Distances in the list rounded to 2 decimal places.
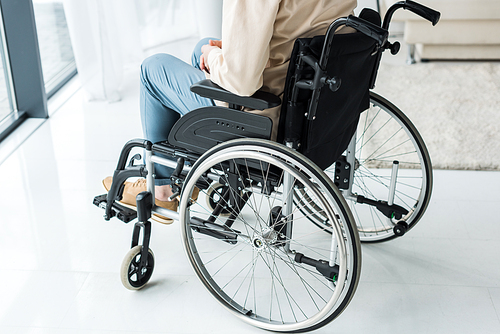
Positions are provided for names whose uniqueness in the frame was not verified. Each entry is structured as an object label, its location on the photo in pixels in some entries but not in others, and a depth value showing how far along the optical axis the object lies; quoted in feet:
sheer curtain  9.15
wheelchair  3.90
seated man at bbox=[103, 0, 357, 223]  3.70
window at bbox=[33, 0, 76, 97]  10.40
